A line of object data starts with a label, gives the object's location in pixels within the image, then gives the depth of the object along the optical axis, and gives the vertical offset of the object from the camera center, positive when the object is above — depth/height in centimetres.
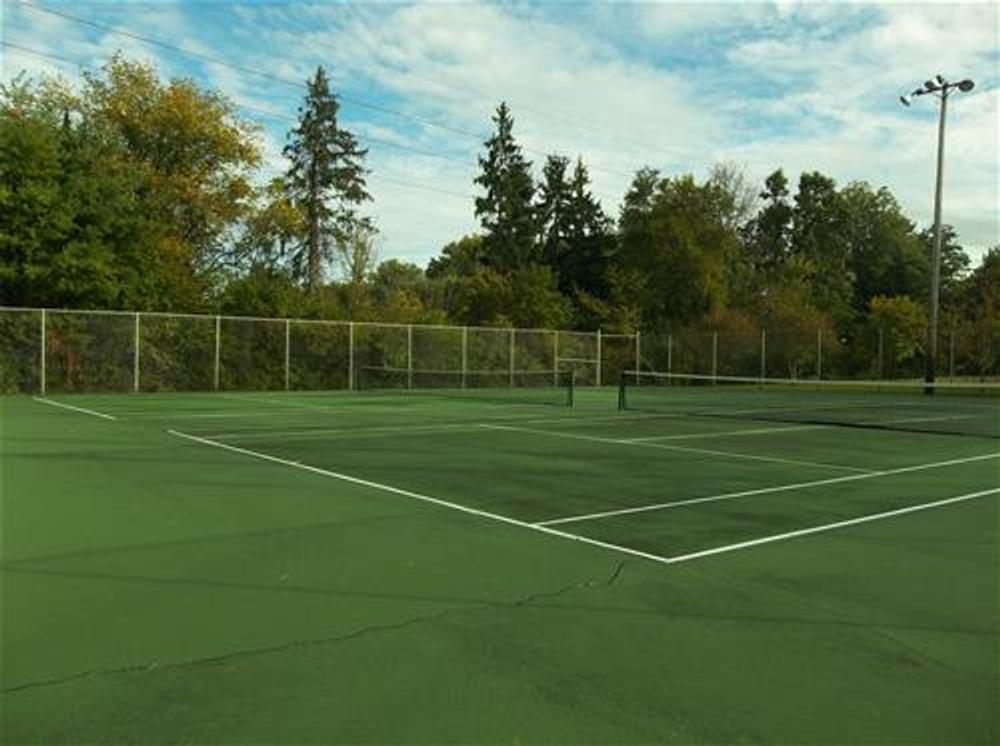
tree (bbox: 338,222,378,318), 4519 +361
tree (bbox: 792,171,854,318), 7950 +1016
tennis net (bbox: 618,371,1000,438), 2033 -154
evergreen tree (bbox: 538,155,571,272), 6475 +861
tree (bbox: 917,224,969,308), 7978 +801
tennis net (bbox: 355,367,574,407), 3034 -159
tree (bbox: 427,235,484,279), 8125 +708
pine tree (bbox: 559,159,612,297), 6091 +618
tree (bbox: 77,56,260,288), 4103 +780
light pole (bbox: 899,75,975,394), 3369 +441
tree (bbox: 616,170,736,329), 5300 +477
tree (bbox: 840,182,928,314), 7844 +818
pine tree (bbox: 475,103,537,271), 6316 +873
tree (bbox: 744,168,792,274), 7988 +979
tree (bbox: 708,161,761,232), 5994 +908
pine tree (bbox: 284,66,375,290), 5475 +911
